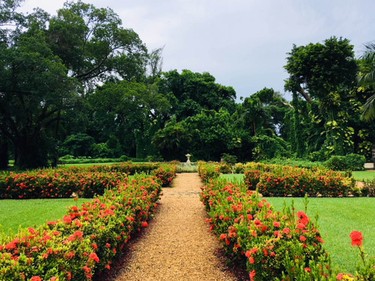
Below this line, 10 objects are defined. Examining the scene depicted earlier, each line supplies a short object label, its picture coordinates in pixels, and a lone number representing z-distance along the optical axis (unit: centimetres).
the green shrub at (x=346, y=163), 2122
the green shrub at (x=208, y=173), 1329
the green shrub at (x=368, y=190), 1083
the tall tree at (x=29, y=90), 1873
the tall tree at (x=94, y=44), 2472
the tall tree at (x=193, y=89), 3834
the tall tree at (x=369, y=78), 1794
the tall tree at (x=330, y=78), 2420
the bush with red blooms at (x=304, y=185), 1084
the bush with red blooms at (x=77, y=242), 289
